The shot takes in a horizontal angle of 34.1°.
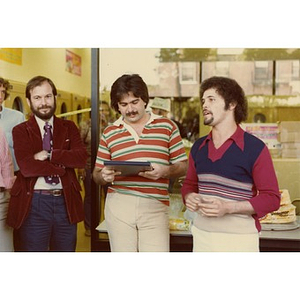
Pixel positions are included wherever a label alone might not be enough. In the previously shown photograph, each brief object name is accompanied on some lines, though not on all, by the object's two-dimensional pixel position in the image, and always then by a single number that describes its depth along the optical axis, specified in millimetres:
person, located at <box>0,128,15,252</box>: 3309
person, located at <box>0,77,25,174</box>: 3287
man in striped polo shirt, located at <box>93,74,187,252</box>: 3080
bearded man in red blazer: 3252
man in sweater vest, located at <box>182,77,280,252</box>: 2807
